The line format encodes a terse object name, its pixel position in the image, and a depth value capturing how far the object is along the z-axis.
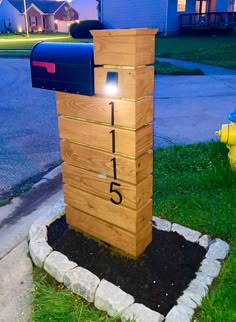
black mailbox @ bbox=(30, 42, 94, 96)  2.10
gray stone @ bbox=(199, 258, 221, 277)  2.33
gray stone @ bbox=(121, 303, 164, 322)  1.99
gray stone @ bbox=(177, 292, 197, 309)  2.09
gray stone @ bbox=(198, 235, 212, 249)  2.64
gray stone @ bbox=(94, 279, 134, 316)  2.07
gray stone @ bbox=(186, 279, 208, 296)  2.17
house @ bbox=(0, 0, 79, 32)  49.47
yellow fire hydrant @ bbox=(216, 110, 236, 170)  3.54
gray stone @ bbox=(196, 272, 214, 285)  2.26
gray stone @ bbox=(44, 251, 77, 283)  2.34
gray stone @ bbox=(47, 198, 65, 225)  2.98
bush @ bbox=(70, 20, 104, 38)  27.80
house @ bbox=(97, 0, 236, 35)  25.09
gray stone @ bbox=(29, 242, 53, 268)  2.48
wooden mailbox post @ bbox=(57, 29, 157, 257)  1.97
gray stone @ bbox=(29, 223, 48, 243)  2.66
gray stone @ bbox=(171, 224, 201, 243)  2.71
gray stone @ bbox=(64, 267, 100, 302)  2.19
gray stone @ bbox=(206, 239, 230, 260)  2.48
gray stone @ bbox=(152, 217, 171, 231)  2.82
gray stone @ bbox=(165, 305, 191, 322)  1.98
